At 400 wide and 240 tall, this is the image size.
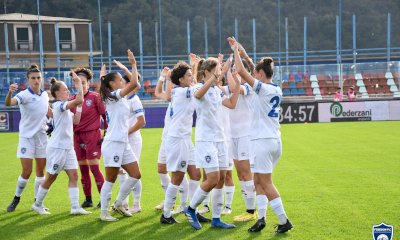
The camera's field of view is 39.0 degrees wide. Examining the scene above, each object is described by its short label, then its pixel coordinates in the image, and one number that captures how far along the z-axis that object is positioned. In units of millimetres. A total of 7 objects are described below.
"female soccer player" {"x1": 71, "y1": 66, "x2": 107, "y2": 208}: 9734
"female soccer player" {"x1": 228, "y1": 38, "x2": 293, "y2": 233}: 7371
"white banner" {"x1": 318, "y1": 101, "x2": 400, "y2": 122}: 30344
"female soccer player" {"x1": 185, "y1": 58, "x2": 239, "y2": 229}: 7591
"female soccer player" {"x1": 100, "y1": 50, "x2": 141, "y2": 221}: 8211
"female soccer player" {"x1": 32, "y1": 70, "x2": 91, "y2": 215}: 8898
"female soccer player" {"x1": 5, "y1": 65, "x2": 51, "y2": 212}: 9422
